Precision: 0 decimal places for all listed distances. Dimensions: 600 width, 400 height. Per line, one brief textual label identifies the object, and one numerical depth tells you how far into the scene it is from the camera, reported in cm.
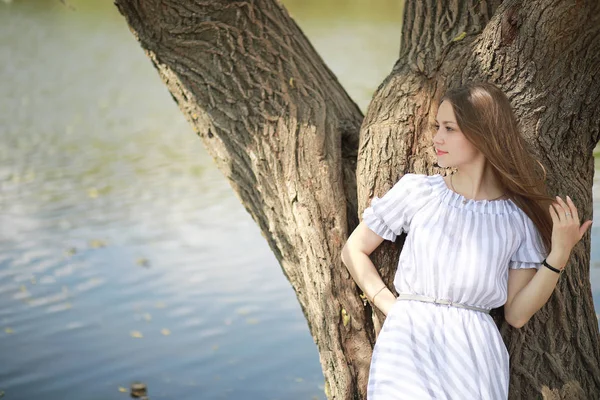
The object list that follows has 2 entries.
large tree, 285
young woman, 250
